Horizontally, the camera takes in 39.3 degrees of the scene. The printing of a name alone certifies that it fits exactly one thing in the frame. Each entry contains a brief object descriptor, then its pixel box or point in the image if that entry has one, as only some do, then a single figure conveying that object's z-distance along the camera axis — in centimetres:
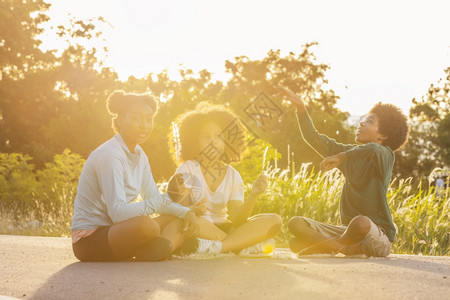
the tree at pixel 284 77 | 2708
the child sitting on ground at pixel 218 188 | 558
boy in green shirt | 577
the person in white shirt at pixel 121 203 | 497
